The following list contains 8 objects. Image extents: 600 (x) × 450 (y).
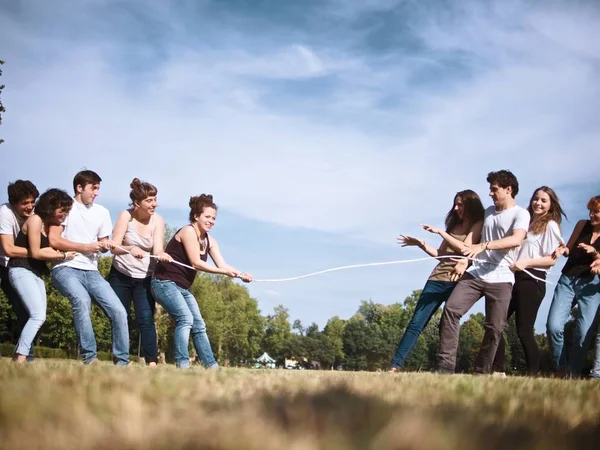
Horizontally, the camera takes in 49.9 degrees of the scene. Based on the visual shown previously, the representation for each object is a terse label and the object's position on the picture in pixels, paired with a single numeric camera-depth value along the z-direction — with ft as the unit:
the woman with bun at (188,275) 26.99
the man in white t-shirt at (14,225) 25.07
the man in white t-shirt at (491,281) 26.32
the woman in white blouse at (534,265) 28.09
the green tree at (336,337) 437.58
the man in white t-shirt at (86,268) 25.48
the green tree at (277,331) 394.69
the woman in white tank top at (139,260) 29.53
